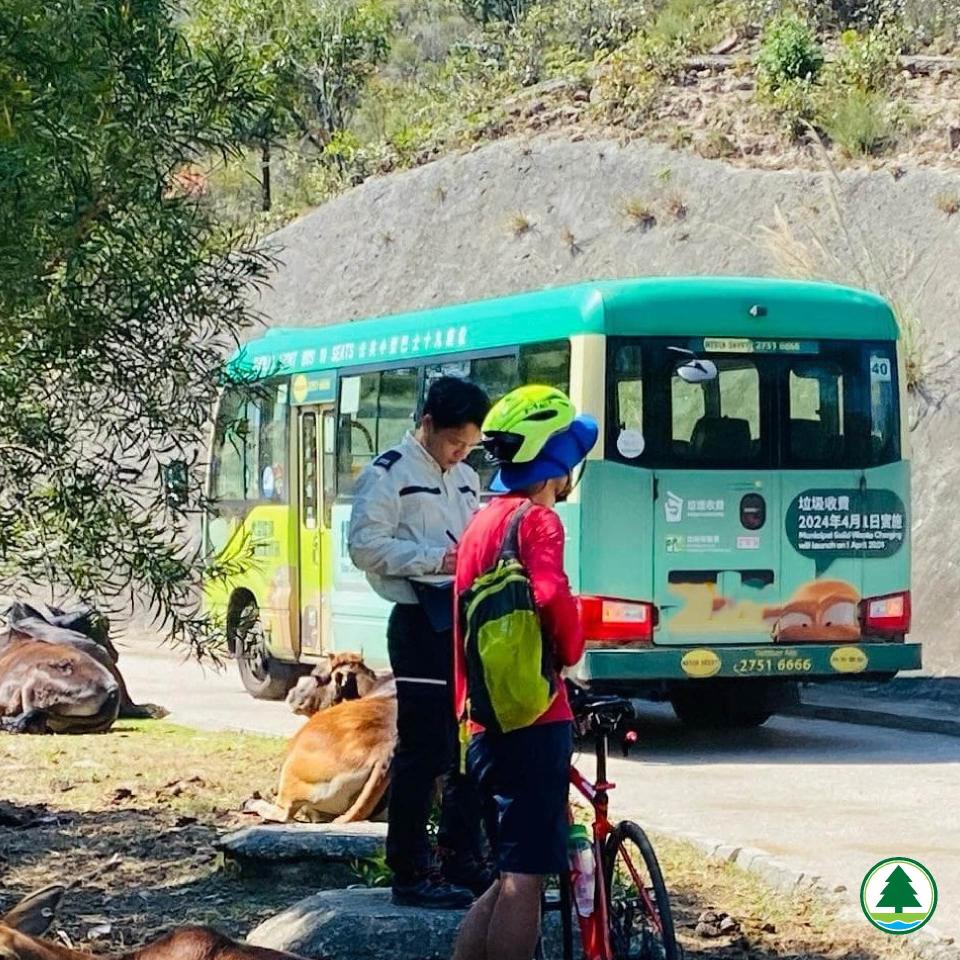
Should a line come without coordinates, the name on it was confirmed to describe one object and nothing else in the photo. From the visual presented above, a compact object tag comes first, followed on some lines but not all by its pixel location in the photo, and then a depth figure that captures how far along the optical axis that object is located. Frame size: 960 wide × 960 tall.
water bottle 5.84
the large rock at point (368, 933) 6.66
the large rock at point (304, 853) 8.20
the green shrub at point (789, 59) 30.22
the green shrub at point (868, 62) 29.53
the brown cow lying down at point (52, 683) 14.06
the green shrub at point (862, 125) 27.69
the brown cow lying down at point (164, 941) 4.82
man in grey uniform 6.92
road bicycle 5.90
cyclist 5.40
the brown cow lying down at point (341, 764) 9.38
